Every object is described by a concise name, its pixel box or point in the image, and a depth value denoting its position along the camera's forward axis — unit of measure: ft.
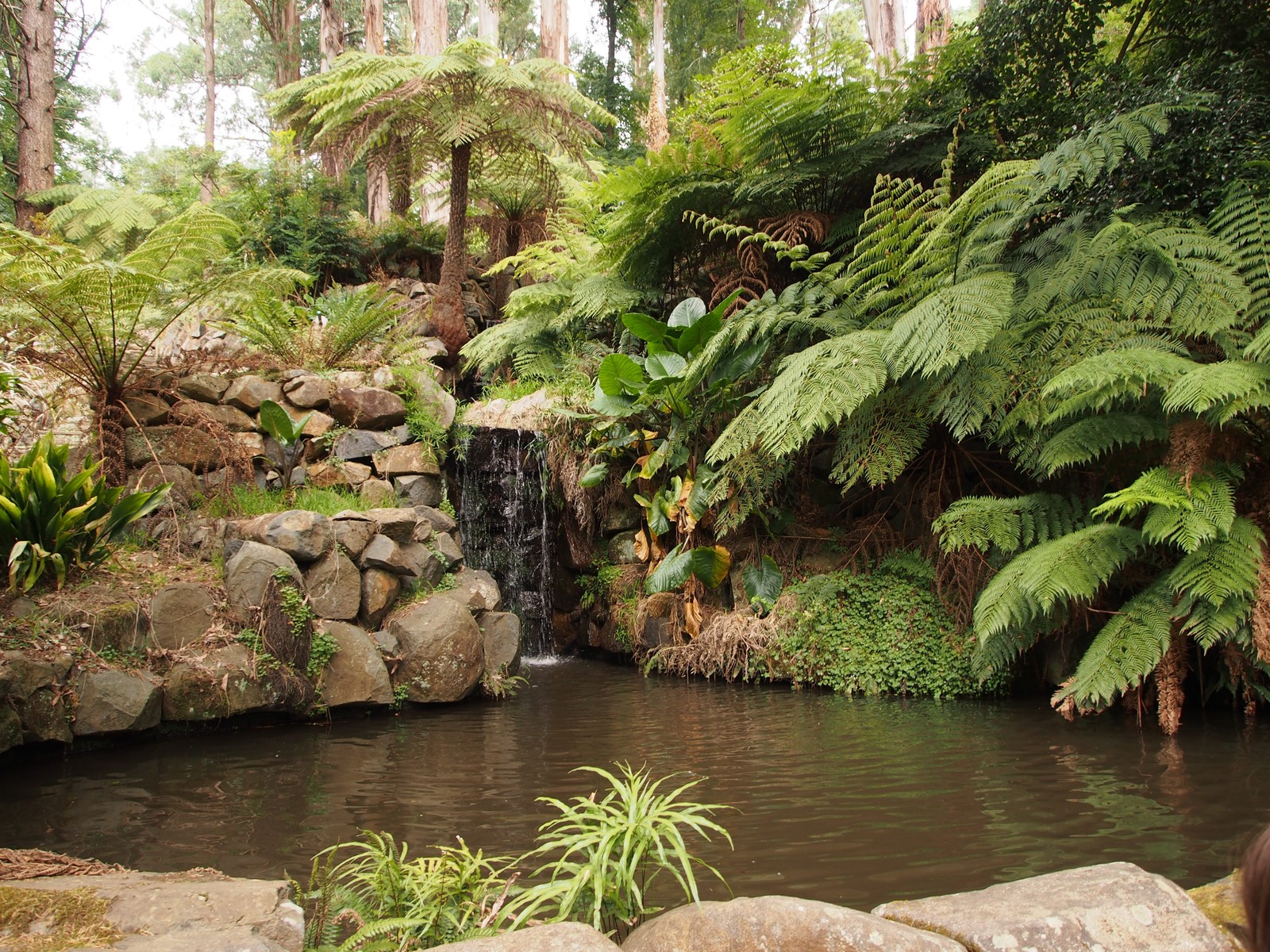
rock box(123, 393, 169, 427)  20.86
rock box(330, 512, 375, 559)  19.08
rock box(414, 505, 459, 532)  21.95
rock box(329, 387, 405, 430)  23.54
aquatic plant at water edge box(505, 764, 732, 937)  6.22
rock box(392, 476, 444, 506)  23.20
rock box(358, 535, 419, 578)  19.29
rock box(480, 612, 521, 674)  20.13
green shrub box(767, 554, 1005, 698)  18.06
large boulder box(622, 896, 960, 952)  5.81
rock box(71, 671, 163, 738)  15.14
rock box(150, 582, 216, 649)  16.69
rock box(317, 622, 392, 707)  17.72
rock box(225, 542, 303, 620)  17.54
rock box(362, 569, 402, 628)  19.12
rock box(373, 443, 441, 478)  23.35
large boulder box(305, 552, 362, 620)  18.33
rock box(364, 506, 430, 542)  20.12
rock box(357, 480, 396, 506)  22.30
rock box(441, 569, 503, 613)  20.25
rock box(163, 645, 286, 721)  16.21
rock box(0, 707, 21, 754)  14.02
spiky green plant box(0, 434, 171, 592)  15.53
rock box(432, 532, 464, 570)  21.11
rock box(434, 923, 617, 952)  5.47
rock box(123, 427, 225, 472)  20.61
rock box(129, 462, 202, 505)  20.13
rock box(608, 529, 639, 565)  24.91
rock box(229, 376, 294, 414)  22.52
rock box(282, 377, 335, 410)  23.16
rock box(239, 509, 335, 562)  18.38
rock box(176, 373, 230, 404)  22.02
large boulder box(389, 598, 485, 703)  18.66
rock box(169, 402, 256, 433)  21.07
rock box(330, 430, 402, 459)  23.12
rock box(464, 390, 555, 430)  26.30
